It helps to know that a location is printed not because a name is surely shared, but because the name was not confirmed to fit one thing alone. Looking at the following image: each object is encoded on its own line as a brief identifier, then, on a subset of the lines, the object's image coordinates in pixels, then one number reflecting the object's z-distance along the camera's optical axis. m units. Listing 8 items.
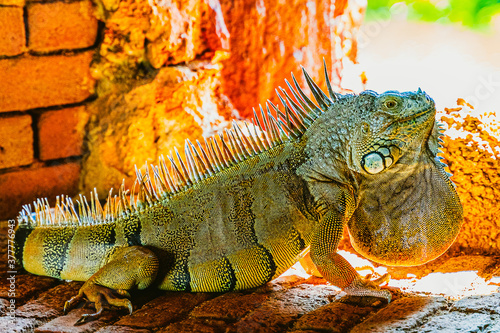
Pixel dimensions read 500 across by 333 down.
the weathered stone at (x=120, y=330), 2.65
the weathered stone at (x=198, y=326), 2.61
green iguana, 2.84
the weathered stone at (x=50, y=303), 2.93
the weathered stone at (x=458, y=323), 2.31
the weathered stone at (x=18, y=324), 2.72
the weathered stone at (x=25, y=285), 3.15
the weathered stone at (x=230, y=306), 2.76
